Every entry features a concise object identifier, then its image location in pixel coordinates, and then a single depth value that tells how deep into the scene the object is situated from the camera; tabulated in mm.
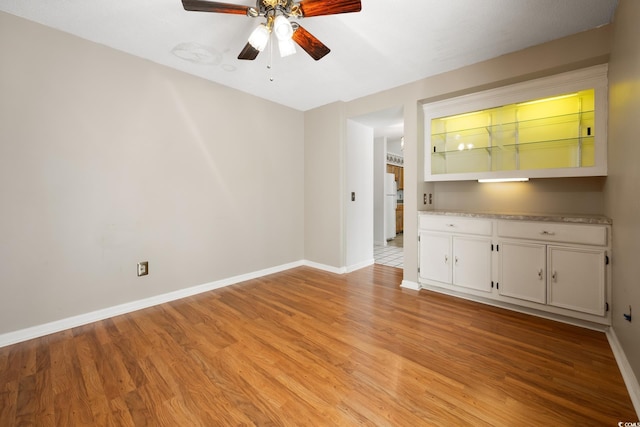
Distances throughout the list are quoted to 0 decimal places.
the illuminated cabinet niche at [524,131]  2410
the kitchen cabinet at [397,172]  7383
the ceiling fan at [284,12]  1710
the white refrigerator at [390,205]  6504
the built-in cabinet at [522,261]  2258
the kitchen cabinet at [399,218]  7613
